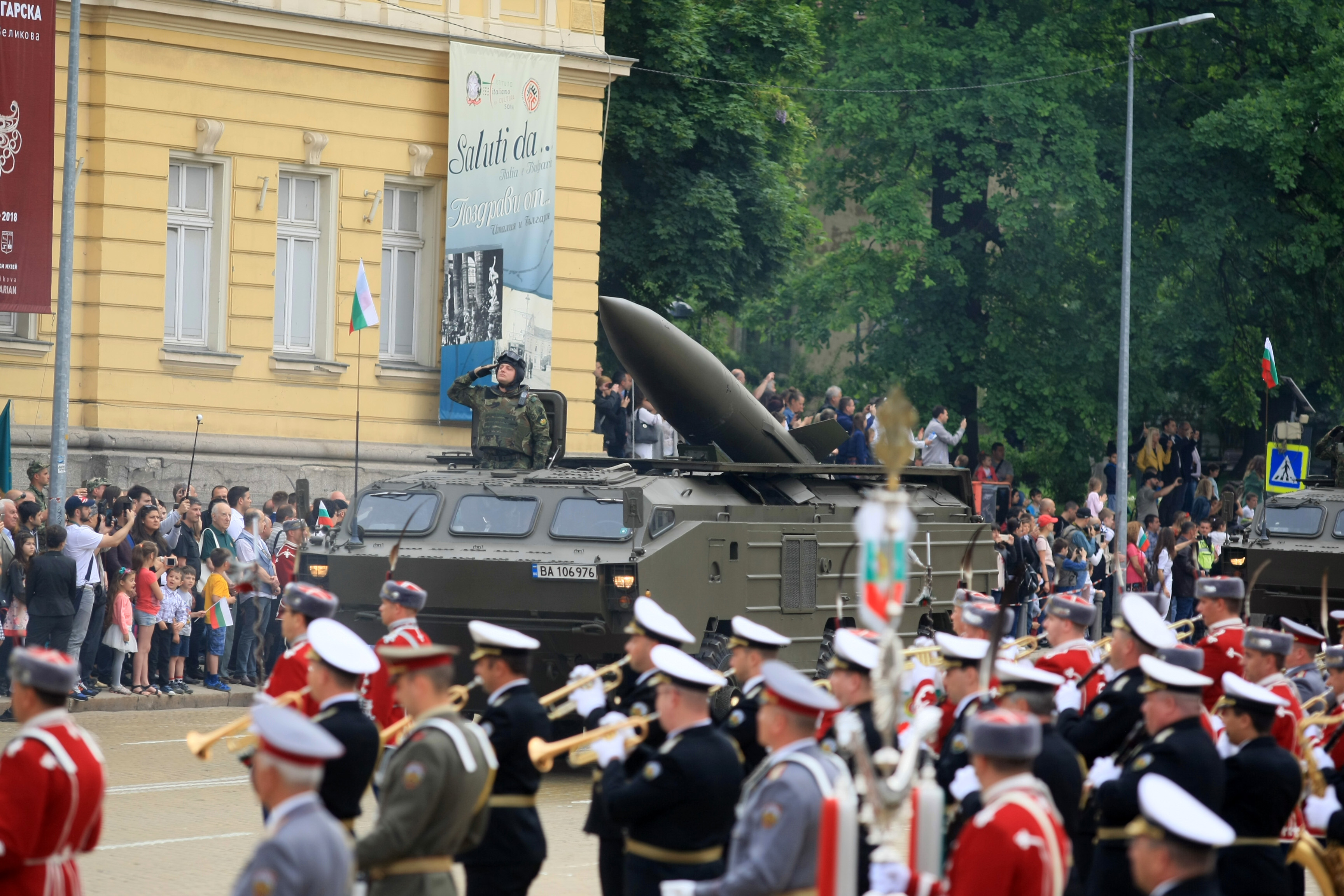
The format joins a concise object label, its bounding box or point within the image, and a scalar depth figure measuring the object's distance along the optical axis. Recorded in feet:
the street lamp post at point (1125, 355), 190.90
